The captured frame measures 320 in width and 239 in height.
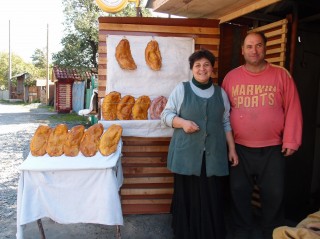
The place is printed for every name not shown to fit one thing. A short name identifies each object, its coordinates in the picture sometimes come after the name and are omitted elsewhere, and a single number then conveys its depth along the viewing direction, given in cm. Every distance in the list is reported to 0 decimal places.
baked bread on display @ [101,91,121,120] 348
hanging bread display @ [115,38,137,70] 365
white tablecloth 278
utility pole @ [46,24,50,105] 2795
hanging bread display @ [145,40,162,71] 369
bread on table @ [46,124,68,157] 296
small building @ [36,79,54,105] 3071
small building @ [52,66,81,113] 2089
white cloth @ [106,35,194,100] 374
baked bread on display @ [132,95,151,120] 351
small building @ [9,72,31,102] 4309
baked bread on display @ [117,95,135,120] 350
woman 282
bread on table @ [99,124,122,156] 298
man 285
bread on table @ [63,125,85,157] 296
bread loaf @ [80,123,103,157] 297
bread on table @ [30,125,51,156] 296
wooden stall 376
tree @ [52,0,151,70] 1997
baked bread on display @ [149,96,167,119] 358
